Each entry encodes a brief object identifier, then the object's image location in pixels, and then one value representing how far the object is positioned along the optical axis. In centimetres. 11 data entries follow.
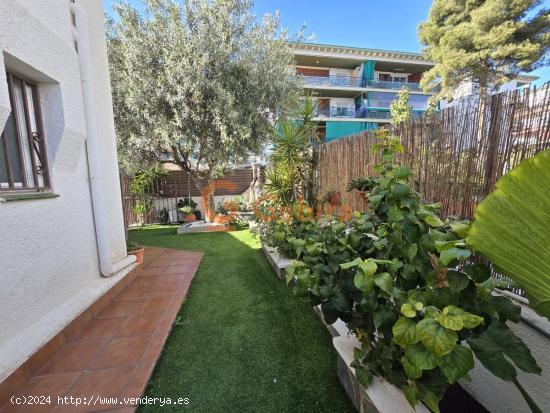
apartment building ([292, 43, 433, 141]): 2025
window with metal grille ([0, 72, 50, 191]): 206
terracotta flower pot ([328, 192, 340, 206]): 402
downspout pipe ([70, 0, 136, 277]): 285
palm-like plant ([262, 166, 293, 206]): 493
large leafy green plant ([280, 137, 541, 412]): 82
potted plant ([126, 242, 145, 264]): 398
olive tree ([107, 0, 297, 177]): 586
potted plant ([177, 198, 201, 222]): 884
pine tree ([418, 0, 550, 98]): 1209
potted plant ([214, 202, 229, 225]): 782
